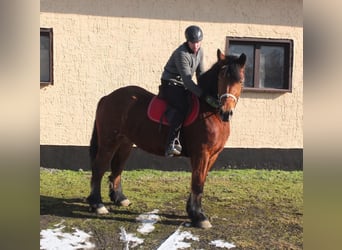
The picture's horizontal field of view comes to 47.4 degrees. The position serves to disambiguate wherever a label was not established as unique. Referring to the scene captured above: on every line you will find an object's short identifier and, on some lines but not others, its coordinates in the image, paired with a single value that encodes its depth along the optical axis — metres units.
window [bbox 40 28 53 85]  5.16
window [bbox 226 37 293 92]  5.57
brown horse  3.50
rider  3.71
